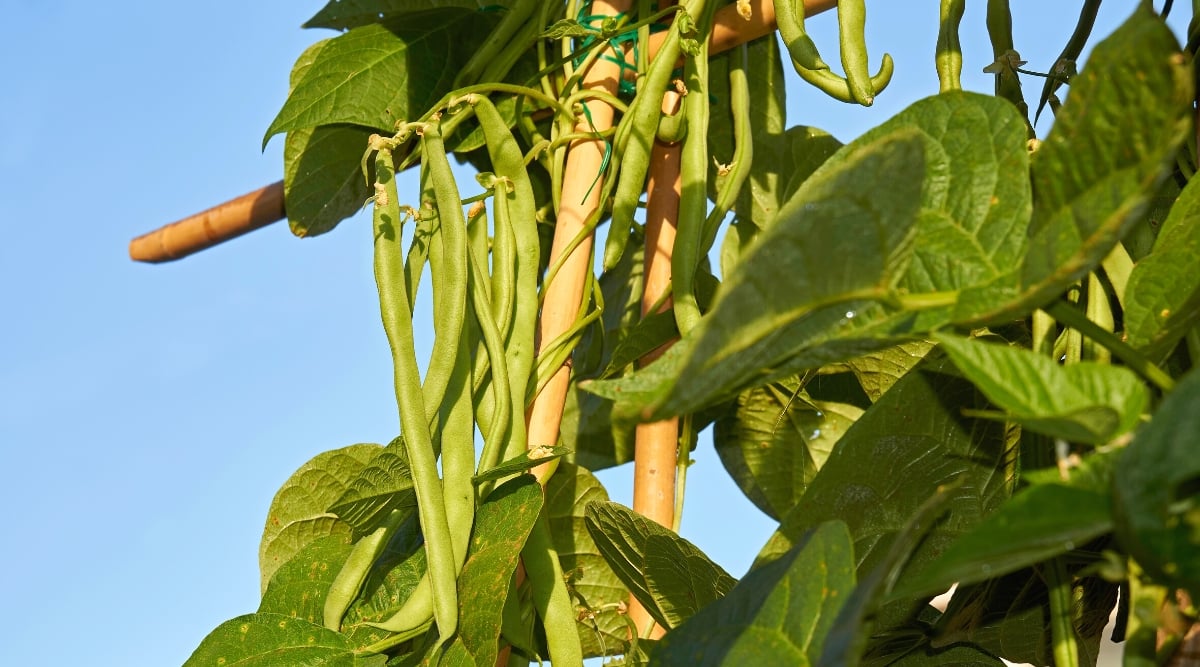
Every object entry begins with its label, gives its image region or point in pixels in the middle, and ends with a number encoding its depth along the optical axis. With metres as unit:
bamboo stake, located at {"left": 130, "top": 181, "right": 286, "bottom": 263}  1.55
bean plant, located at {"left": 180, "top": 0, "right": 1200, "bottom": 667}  0.95
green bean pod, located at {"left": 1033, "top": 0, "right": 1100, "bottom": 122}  1.27
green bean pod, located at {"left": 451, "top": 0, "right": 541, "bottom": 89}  1.39
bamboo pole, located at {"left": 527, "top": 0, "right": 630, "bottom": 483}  1.29
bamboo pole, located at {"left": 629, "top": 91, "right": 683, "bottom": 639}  1.31
